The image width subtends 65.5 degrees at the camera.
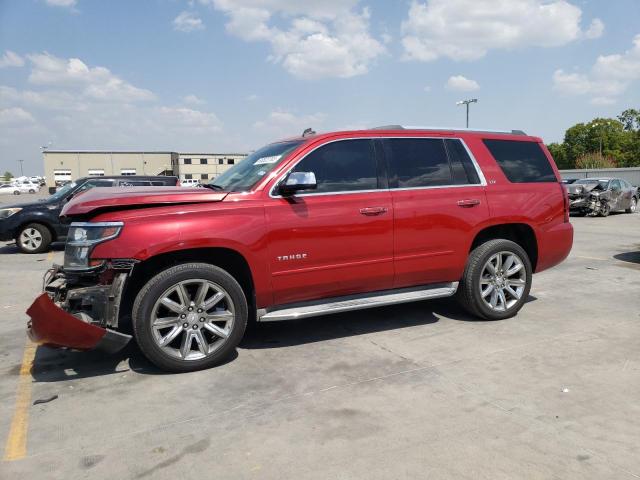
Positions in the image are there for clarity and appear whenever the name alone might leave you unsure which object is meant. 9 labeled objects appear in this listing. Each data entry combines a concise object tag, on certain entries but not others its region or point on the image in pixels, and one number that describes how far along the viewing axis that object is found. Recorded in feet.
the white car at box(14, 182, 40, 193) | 206.59
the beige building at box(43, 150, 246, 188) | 249.55
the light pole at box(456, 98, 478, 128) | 121.16
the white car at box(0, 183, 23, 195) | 201.08
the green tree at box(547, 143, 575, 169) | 275.18
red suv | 12.82
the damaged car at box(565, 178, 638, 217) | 61.21
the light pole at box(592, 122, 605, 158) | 261.85
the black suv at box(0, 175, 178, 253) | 37.01
